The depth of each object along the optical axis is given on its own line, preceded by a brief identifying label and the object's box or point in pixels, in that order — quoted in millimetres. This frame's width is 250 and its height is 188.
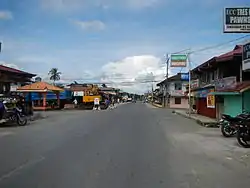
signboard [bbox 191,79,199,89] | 21211
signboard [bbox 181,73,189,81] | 23464
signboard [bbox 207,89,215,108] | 16926
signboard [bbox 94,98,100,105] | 31075
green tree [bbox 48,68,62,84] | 60511
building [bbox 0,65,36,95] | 16646
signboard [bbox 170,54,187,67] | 20202
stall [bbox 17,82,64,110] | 24744
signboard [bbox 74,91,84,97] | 37260
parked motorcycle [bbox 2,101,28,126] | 12237
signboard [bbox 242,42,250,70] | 9768
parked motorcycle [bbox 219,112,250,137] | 8997
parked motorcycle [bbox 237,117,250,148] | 7278
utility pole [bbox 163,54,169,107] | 44280
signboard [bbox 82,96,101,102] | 32978
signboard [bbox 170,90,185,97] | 41548
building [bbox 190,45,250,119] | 13587
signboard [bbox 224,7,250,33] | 7834
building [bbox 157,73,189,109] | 41738
